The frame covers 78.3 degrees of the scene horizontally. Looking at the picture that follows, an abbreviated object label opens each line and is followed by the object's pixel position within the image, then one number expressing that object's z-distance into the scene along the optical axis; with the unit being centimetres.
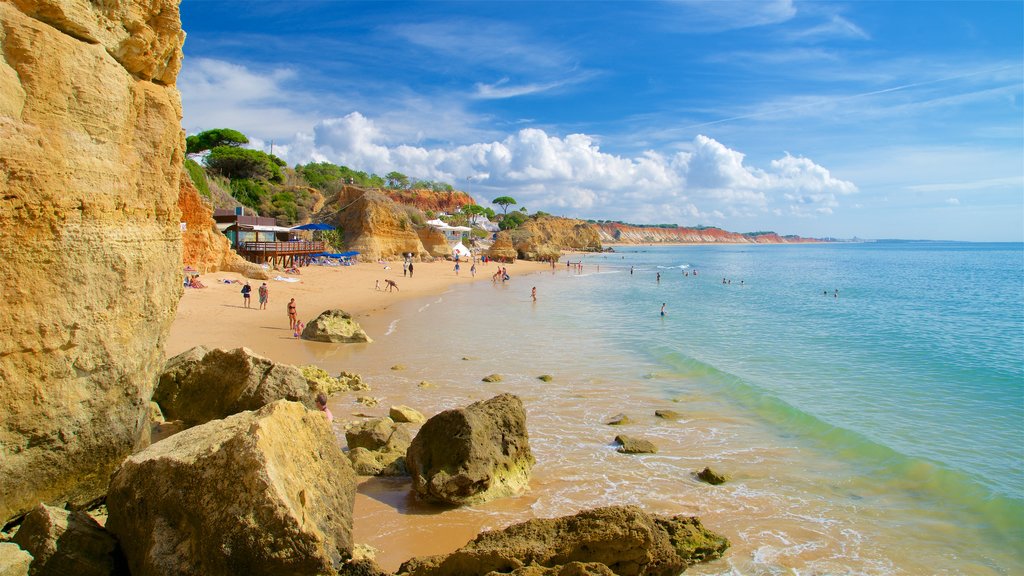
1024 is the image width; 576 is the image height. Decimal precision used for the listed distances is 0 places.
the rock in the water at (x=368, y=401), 1184
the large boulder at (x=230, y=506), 448
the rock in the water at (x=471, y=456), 757
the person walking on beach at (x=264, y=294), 2269
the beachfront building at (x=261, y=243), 3703
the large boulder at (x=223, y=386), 859
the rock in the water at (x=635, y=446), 994
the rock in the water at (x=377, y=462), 855
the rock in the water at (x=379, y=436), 921
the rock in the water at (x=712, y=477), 886
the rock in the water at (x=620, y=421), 1150
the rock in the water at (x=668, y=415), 1208
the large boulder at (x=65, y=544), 453
